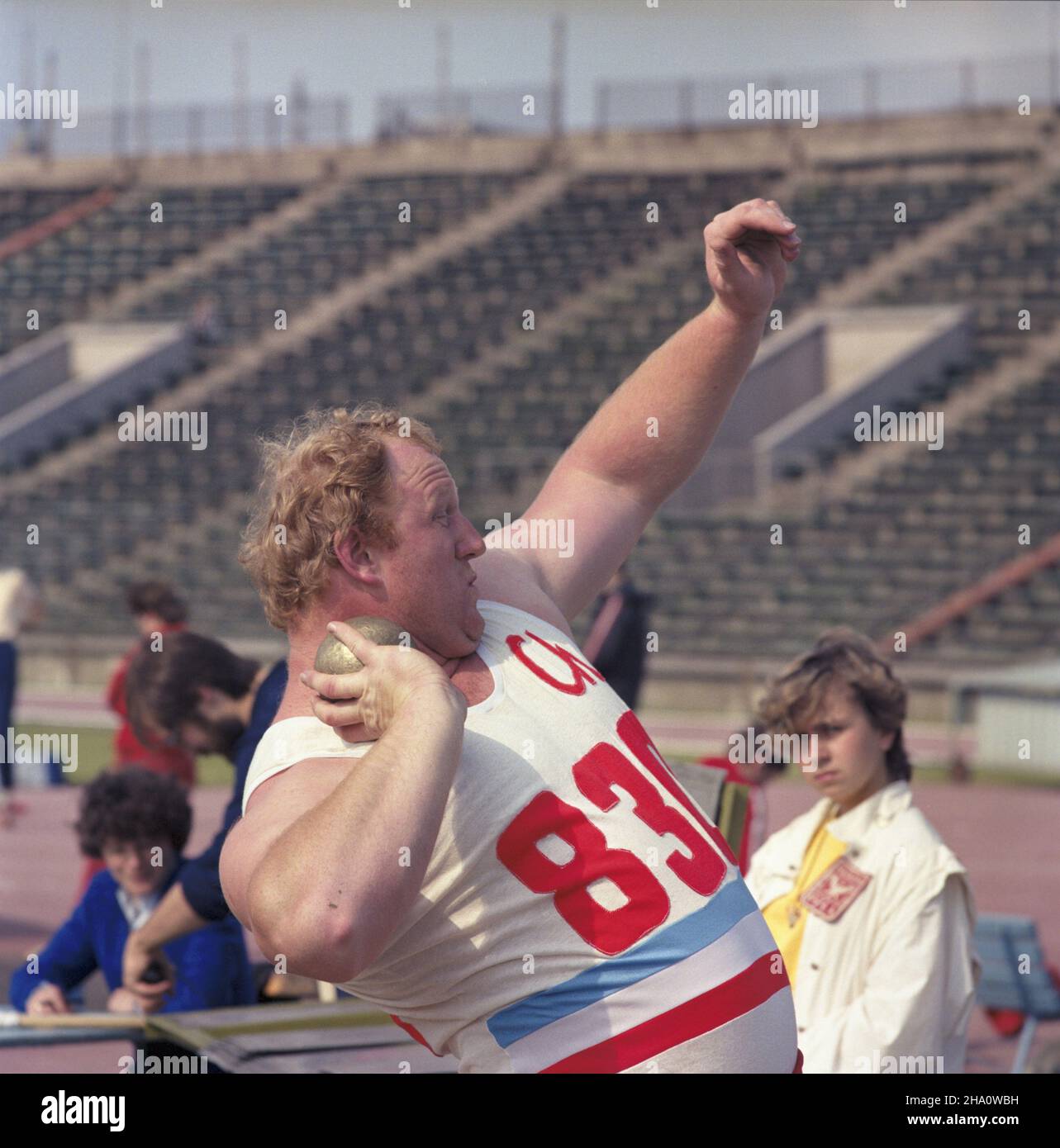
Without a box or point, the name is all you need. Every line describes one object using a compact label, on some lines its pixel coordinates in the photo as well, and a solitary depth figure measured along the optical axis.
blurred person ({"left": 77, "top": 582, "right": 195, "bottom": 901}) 7.22
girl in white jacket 3.69
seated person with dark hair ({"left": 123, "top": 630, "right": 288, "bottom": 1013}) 4.35
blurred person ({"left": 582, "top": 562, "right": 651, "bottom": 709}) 11.04
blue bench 5.67
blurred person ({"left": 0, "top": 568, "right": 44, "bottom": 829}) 11.34
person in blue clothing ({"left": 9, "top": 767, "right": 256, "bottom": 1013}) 4.86
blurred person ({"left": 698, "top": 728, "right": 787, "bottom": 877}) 4.53
